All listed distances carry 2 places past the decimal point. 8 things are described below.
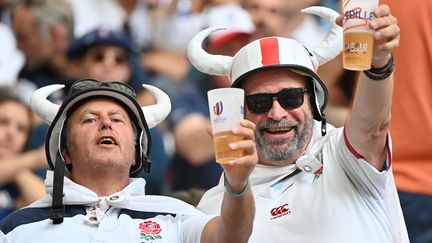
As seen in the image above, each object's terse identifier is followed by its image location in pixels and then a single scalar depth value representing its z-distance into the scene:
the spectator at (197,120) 16.86
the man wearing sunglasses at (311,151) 10.37
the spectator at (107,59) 16.94
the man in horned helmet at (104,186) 10.41
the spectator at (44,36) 17.30
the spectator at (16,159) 15.94
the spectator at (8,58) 17.14
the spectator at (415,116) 12.26
